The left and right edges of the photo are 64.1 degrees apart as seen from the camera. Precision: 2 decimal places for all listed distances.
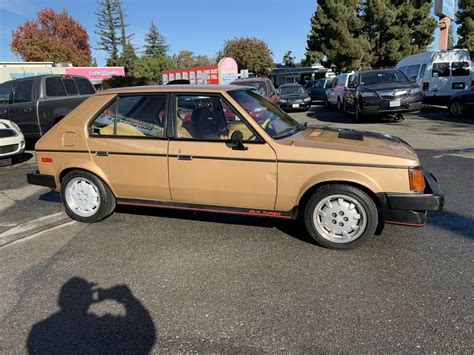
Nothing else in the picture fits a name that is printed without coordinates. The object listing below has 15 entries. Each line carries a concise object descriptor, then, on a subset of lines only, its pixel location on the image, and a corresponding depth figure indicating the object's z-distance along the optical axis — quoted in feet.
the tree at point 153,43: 272.92
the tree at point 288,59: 285.13
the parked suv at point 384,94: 38.09
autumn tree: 178.19
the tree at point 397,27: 112.98
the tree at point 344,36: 116.98
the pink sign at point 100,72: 124.57
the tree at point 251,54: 205.98
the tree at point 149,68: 197.46
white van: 51.11
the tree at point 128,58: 211.82
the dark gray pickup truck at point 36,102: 29.86
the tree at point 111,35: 209.26
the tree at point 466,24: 132.46
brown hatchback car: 11.64
